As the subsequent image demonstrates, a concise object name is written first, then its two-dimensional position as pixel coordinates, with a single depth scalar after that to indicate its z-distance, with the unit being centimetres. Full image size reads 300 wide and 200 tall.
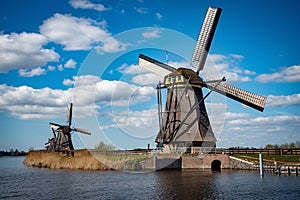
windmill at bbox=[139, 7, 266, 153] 3078
